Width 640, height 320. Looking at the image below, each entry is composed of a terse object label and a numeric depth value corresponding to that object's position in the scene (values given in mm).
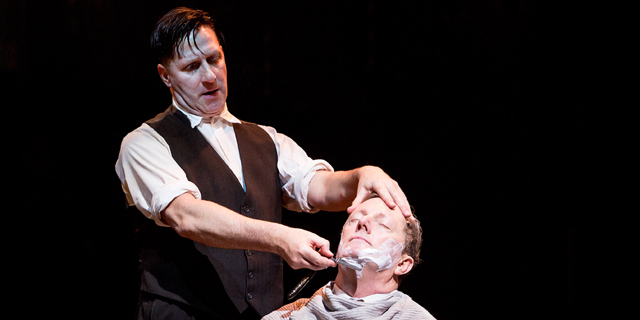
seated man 4457
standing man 4424
